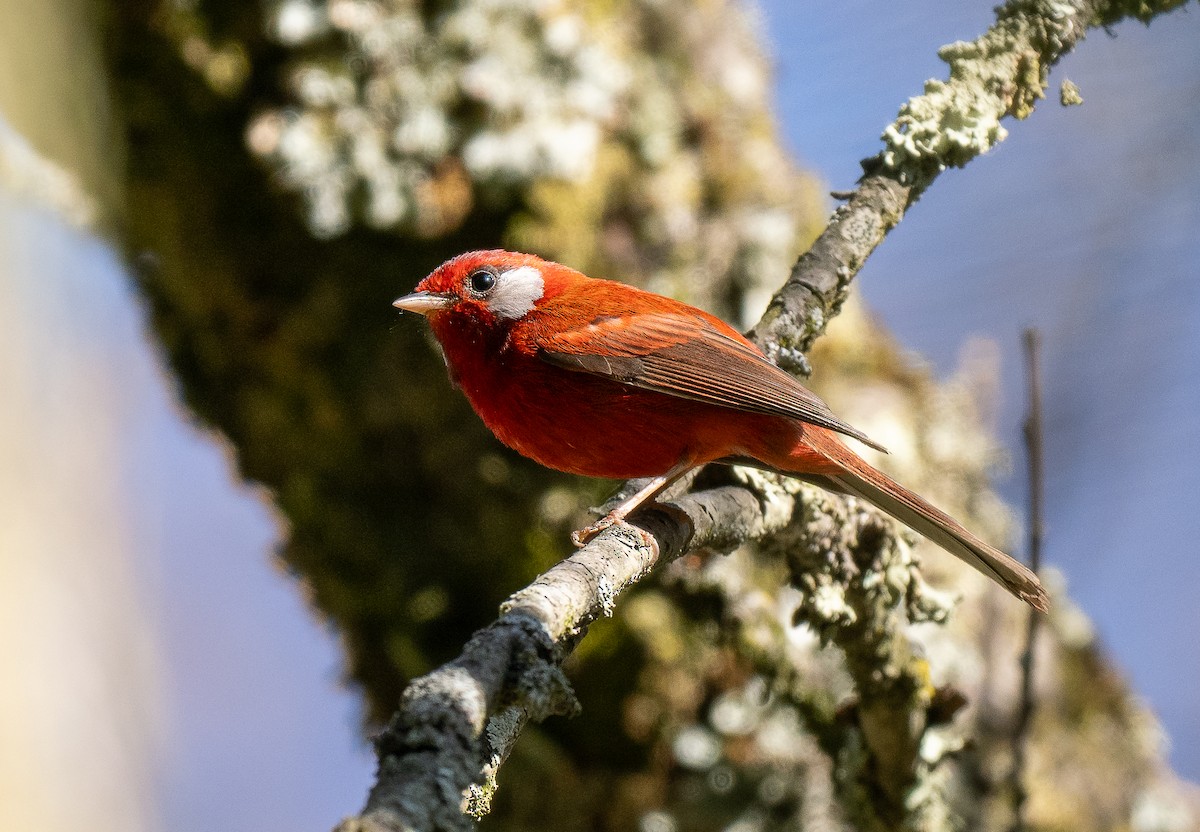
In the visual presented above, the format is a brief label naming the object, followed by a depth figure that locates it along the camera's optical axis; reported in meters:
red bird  6.17
